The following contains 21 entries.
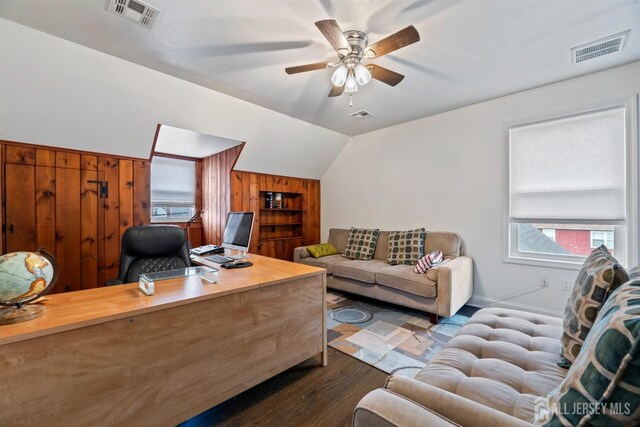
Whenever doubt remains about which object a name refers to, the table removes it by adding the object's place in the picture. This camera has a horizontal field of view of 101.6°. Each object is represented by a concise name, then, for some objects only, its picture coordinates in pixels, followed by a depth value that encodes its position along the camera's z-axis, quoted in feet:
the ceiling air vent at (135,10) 5.55
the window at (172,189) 14.15
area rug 6.98
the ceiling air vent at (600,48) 6.72
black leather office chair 7.02
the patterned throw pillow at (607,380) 1.89
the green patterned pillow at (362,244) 12.95
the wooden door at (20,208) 8.13
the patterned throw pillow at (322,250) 13.71
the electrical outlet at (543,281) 9.22
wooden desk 3.32
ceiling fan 5.57
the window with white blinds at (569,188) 8.20
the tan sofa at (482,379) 2.54
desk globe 3.26
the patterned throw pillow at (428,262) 9.76
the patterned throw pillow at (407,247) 11.30
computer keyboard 7.82
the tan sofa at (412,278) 8.95
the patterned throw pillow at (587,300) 3.61
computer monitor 8.21
